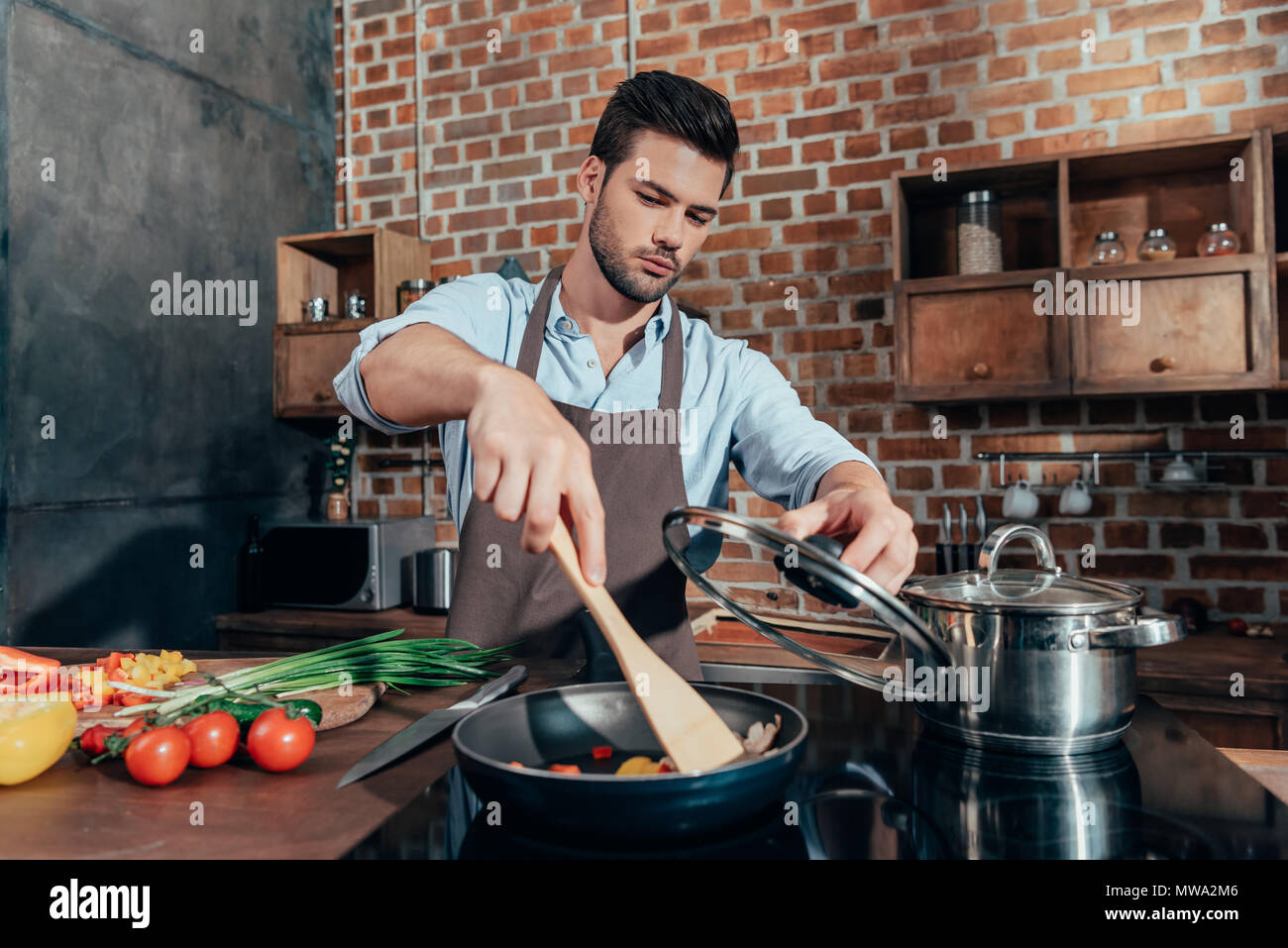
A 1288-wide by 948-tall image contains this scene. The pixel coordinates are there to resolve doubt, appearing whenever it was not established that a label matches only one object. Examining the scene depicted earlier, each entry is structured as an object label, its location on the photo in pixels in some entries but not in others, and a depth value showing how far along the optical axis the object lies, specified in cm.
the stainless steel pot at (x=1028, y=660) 84
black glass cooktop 67
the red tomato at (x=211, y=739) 84
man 151
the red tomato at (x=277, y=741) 82
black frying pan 63
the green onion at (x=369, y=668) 103
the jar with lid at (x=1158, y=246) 228
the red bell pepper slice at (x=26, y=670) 104
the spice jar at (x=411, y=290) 299
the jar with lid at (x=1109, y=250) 231
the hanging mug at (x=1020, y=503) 251
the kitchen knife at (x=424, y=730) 83
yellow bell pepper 79
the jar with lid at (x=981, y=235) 243
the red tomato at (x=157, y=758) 79
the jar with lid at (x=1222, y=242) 223
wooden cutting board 97
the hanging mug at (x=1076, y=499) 249
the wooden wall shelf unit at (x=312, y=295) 298
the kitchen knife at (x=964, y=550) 253
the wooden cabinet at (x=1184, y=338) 215
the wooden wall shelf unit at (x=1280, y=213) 223
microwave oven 277
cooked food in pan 76
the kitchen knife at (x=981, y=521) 258
